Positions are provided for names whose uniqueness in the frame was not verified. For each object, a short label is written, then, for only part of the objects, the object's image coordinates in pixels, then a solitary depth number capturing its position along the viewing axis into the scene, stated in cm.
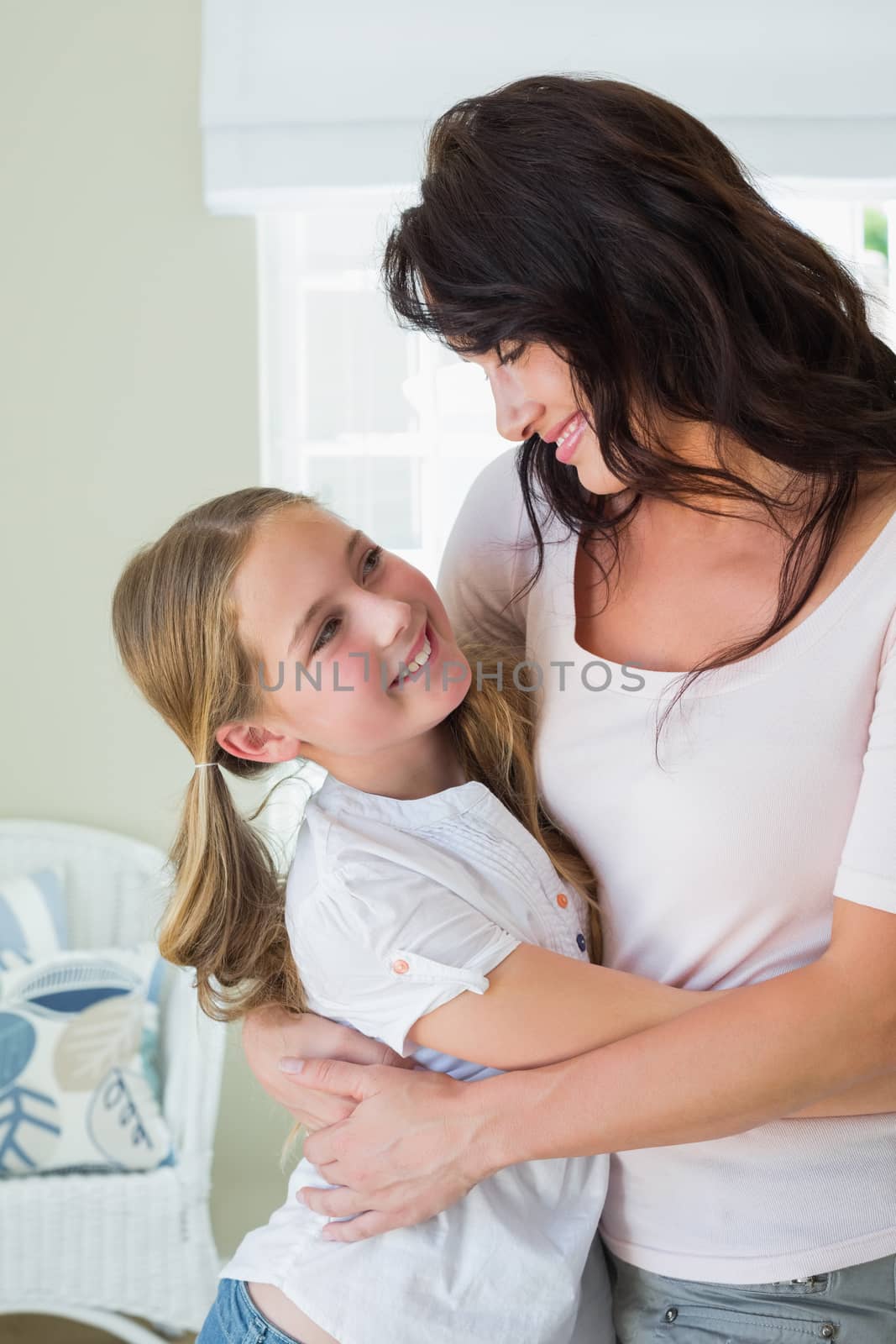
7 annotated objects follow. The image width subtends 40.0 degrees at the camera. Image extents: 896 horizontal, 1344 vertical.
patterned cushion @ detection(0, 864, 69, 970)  264
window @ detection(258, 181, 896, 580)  285
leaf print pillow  233
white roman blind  255
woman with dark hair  101
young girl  107
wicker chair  228
